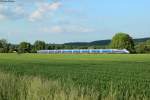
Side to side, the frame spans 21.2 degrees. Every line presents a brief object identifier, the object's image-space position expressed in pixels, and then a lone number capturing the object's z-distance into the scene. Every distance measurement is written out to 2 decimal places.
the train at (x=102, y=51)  177.27
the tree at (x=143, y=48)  169.25
